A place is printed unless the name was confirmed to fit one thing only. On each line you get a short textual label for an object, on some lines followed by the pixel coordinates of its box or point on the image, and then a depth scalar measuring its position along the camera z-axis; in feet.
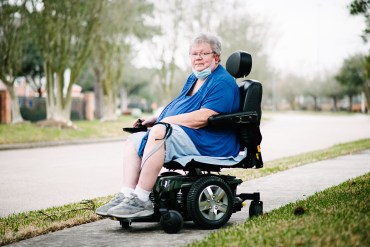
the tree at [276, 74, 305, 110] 316.60
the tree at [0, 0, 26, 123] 79.87
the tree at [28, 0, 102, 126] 80.94
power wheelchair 16.74
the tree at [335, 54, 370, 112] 210.79
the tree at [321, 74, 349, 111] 280.06
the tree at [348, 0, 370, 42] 42.54
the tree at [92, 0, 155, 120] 107.61
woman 16.69
